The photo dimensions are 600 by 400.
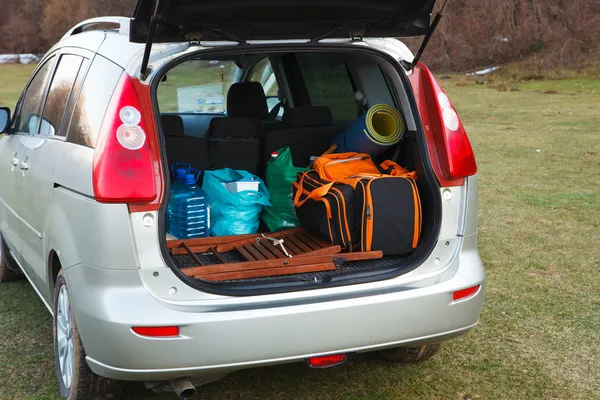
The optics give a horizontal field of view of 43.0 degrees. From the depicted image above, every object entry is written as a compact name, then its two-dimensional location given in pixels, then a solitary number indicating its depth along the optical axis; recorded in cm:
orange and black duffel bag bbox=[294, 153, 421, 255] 337
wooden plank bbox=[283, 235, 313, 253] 363
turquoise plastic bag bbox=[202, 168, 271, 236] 411
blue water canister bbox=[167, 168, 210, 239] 410
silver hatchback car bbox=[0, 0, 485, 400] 276
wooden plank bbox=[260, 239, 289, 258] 356
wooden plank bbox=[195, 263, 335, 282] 311
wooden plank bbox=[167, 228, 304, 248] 359
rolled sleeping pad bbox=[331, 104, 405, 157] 391
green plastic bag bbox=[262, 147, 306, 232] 418
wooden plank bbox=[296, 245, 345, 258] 344
